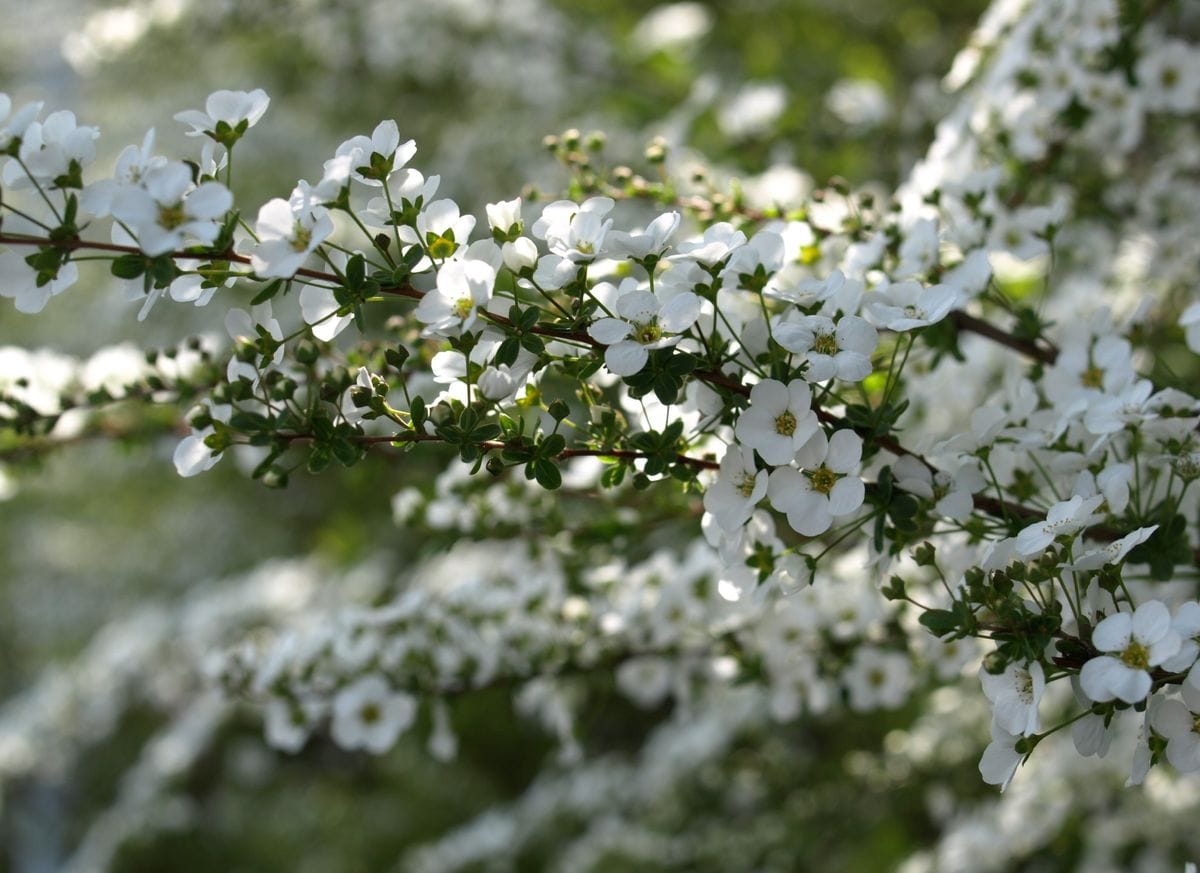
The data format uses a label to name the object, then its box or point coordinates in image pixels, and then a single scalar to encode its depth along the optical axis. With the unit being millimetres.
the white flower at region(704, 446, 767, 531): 575
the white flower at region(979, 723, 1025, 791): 572
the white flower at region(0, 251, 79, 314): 570
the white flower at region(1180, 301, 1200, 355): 600
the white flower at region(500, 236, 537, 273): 577
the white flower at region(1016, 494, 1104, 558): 567
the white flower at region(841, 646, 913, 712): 658
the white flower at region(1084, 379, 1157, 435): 587
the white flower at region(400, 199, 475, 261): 576
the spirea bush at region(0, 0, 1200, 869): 567
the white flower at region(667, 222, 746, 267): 573
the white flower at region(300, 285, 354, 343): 576
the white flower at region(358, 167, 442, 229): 573
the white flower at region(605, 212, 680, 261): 572
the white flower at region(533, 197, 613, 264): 570
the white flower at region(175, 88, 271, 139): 575
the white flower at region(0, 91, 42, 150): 566
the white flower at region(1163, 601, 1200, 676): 563
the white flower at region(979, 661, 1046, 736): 565
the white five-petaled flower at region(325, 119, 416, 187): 573
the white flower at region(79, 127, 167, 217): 561
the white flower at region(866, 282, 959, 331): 578
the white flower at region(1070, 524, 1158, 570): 567
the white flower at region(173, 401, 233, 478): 573
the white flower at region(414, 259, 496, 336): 563
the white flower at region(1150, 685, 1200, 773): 567
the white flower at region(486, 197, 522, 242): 576
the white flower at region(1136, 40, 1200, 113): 719
